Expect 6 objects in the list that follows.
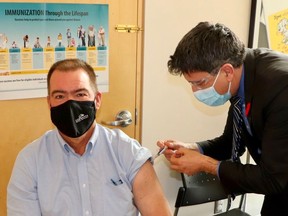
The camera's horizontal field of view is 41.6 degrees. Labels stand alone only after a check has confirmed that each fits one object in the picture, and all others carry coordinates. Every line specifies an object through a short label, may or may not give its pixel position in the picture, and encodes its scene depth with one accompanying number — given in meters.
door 2.16
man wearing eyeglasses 1.43
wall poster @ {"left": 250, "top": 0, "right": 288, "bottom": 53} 2.87
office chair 2.52
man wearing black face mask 1.58
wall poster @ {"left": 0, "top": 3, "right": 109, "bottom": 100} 2.05
